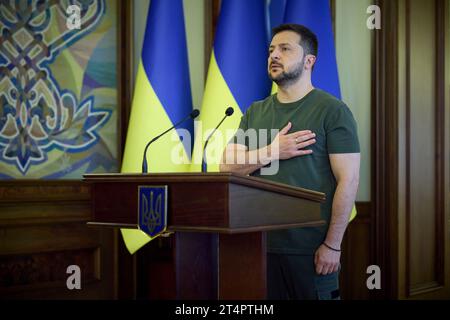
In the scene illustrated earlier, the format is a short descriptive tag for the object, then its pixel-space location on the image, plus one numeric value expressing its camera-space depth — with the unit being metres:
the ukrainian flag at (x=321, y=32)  3.11
